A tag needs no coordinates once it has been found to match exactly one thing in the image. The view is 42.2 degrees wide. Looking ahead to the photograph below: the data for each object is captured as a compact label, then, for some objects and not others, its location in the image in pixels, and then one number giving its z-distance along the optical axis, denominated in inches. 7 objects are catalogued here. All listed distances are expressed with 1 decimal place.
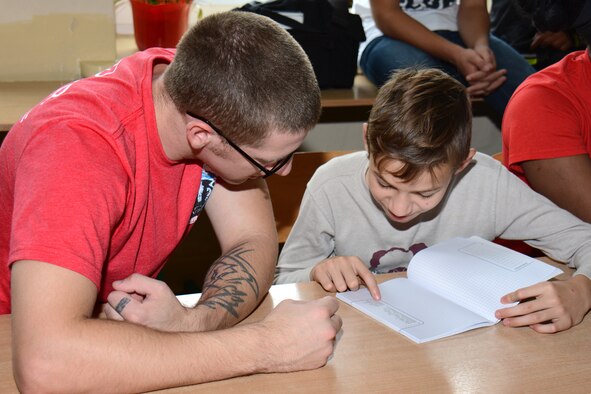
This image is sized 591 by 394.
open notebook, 50.6
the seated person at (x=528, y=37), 125.2
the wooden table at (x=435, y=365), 42.9
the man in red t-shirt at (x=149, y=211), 40.1
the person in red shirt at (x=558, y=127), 74.4
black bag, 107.6
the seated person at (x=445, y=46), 108.7
